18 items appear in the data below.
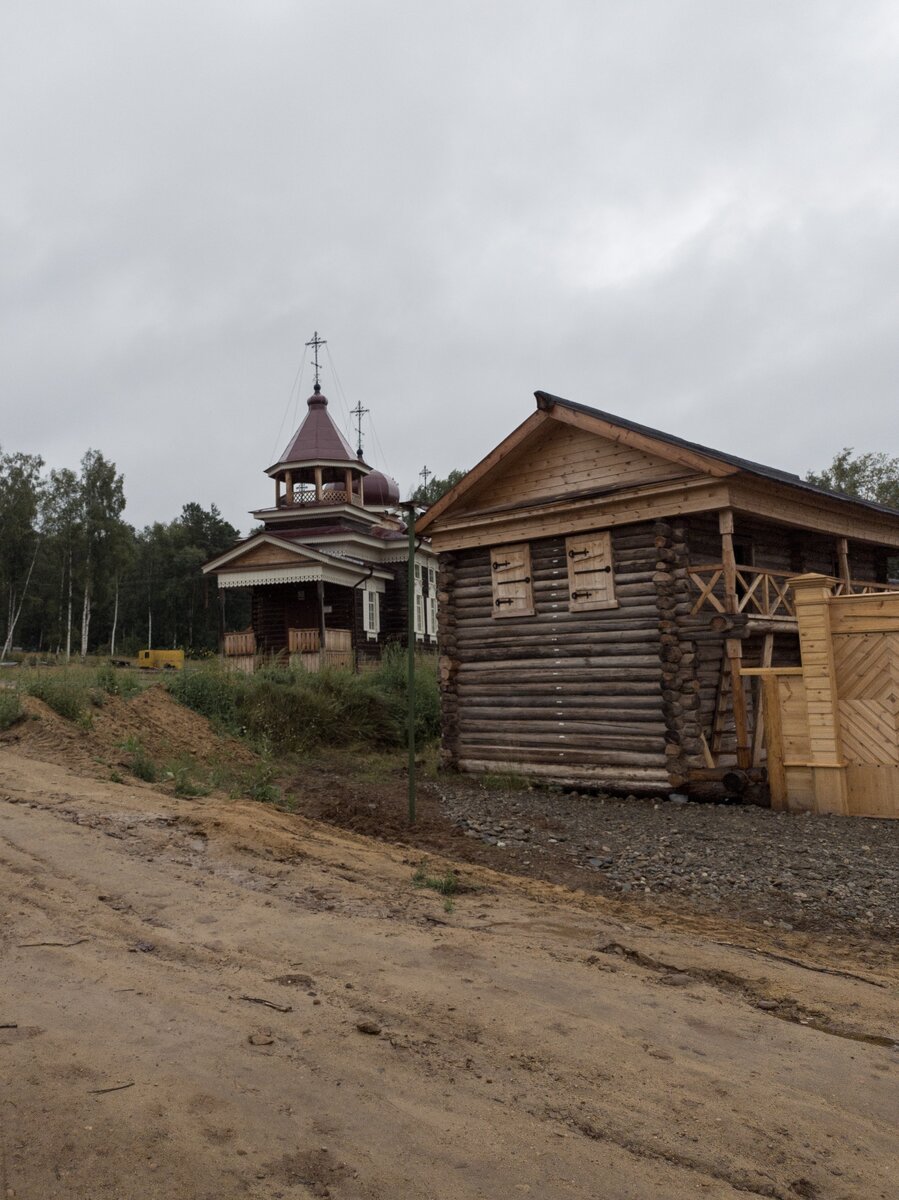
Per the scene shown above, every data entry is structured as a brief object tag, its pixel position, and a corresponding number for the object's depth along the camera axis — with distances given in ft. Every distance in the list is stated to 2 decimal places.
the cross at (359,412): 188.93
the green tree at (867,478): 152.56
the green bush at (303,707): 62.59
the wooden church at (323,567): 102.35
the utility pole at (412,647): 34.35
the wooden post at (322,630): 91.00
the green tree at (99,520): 171.42
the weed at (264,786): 41.55
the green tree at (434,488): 200.75
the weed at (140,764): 40.98
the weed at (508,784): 51.77
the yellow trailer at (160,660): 139.14
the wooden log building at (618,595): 46.39
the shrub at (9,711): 46.24
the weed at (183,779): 38.24
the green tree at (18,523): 157.17
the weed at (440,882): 25.26
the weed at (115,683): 56.69
